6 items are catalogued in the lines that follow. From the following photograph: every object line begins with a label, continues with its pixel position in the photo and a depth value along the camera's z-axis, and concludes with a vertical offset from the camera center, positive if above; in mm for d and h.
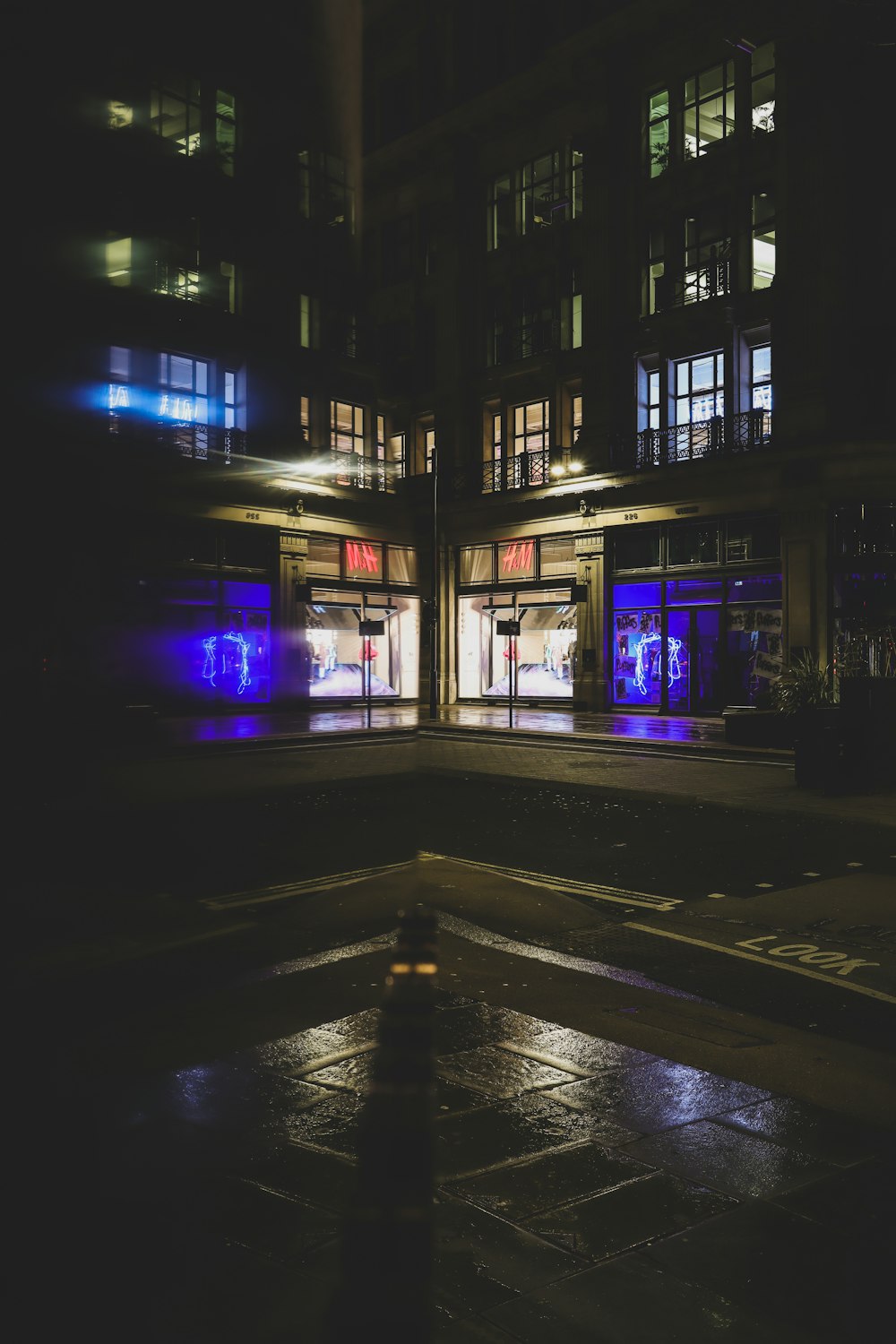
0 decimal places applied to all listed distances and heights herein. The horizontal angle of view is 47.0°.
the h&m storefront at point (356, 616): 33344 +1832
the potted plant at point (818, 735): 13699 -901
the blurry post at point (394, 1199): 1792 -950
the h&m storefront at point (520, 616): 32969 +1804
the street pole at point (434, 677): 28766 -189
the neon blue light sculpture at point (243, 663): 30734 +246
